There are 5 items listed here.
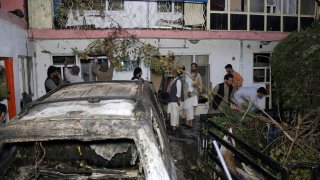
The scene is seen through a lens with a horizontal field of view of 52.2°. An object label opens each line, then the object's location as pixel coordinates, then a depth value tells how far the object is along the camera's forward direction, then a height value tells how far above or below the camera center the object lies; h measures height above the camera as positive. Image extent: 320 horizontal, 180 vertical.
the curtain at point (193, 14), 11.95 +1.74
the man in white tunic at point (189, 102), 9.58 -1.21
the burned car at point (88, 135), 2.29 -0.51
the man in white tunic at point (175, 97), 8.88 -0.99
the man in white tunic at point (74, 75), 8.44 -0.32
